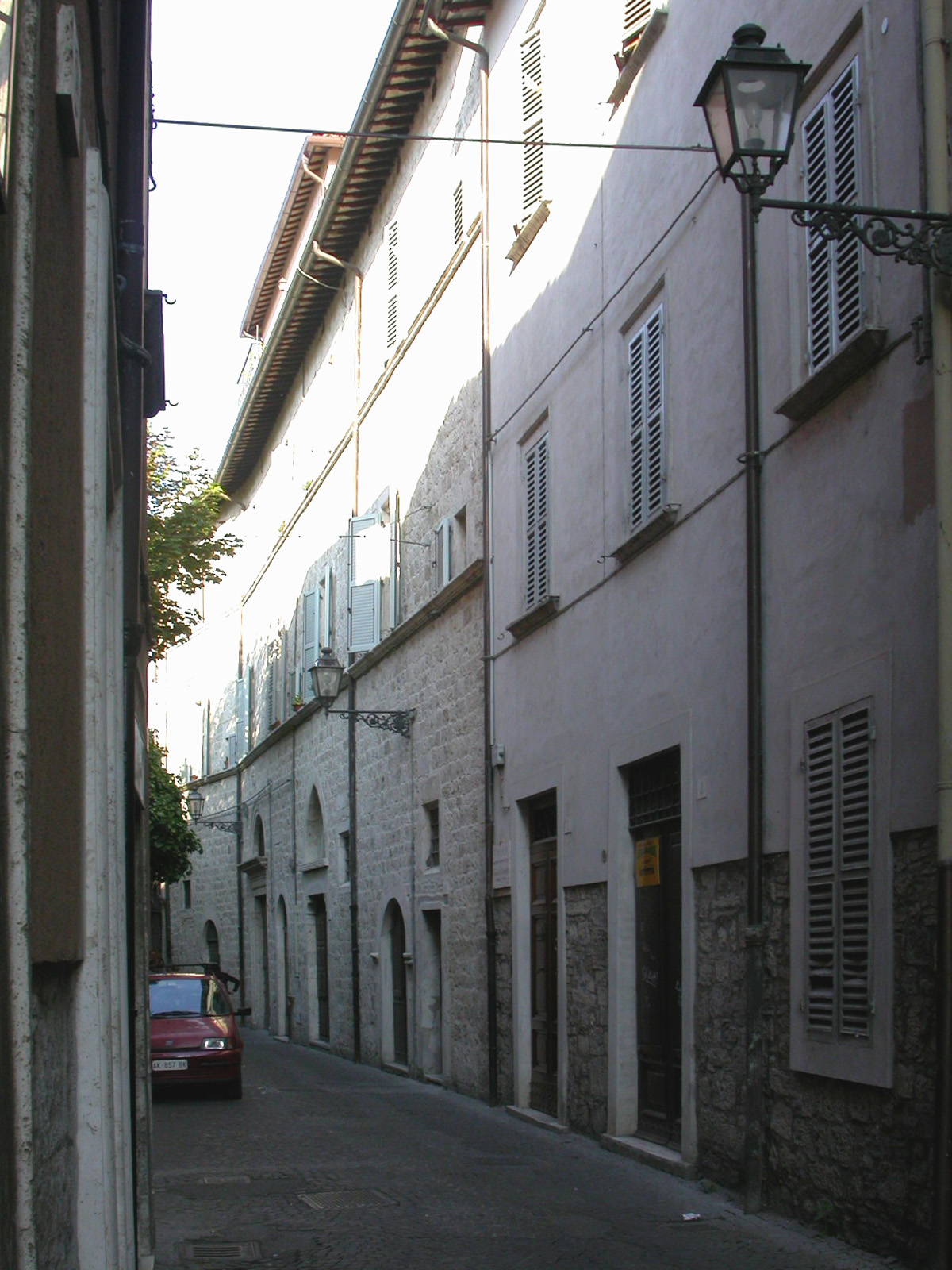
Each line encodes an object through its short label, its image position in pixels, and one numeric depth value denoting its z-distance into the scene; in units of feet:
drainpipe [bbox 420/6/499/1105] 54.08
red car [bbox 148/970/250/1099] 58.65
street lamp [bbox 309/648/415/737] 68.54
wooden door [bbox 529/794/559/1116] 48.37
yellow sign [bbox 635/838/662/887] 39.63
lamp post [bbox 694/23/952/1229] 22.61
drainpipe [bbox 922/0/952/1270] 22.77
